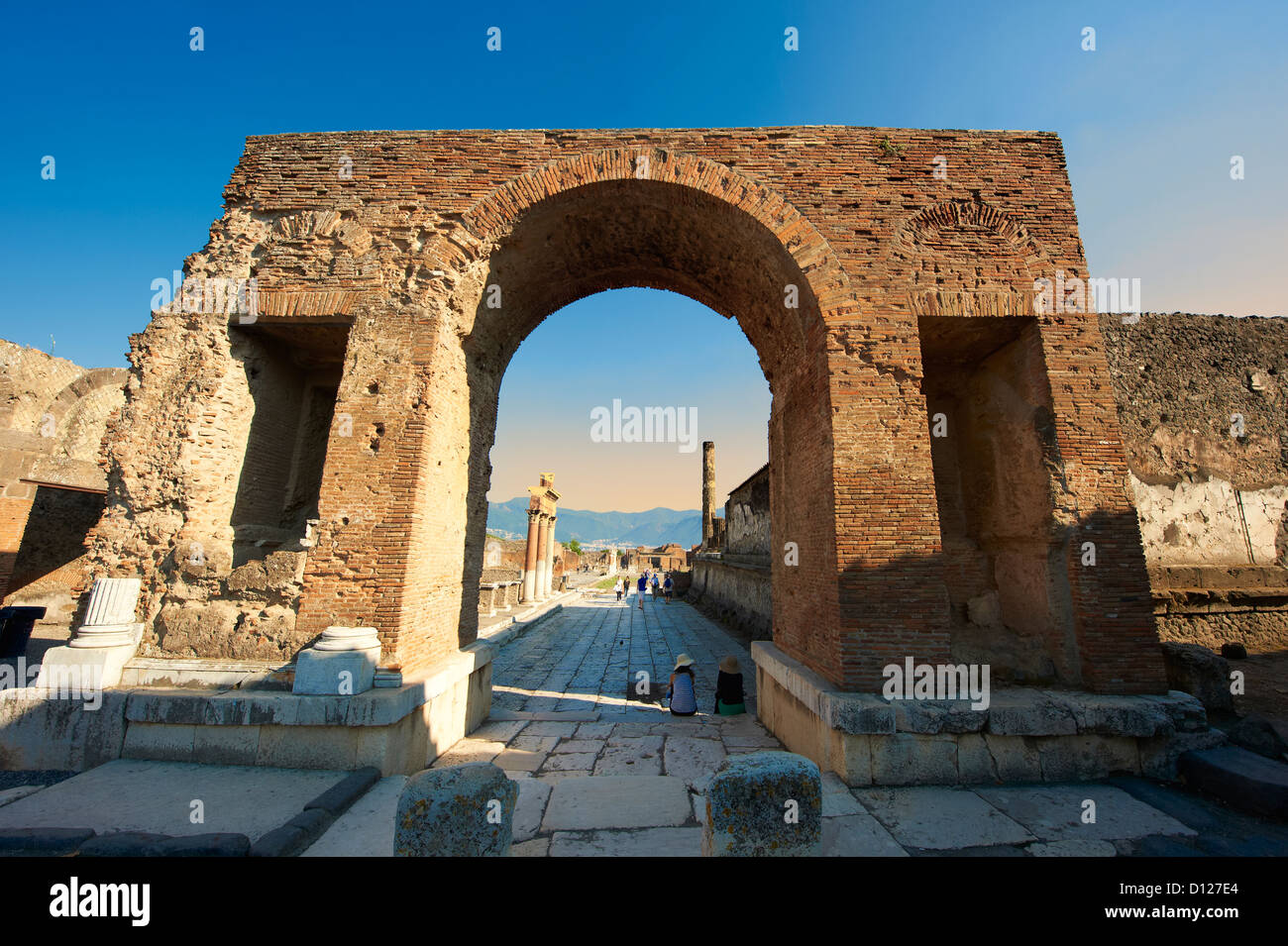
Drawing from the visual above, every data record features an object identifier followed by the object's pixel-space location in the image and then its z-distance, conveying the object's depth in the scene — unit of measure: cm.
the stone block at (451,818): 226
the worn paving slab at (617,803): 380
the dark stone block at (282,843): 305
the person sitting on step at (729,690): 717
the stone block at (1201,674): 518
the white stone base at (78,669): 455
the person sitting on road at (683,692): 696
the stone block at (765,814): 237
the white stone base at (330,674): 447
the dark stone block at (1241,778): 376
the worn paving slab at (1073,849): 333
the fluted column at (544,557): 2367
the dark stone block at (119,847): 291
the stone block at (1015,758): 446
